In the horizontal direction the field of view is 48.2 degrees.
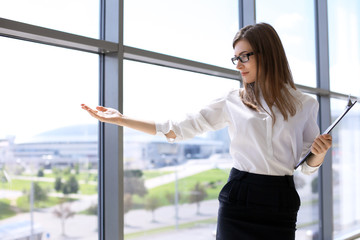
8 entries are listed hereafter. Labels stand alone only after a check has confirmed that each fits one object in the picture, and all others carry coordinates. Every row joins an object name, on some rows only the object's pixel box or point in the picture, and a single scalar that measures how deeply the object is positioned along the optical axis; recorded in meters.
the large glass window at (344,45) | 4.07
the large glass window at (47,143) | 1.77
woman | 1.63
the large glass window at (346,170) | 4.06
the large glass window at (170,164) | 2.29
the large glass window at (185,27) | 2.30
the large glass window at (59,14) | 1.79
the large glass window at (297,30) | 3.40
